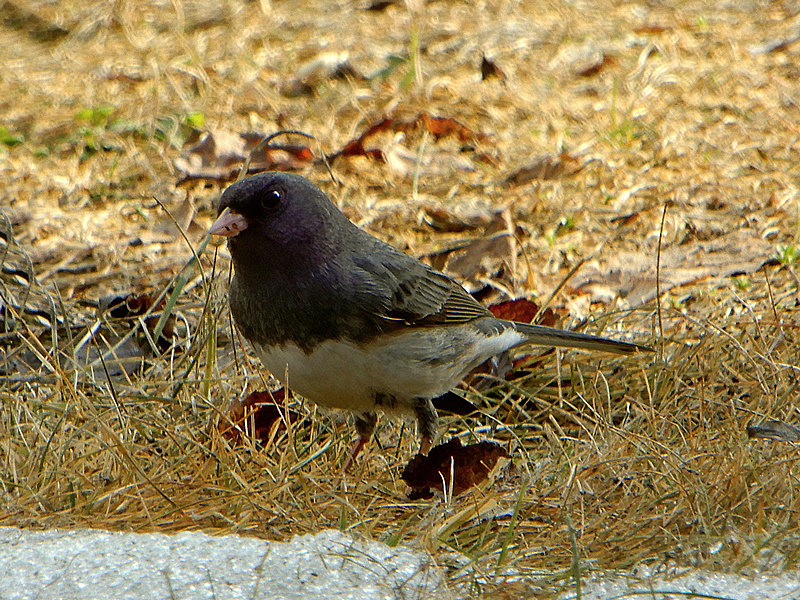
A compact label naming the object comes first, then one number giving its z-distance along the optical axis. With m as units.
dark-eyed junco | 5.62
